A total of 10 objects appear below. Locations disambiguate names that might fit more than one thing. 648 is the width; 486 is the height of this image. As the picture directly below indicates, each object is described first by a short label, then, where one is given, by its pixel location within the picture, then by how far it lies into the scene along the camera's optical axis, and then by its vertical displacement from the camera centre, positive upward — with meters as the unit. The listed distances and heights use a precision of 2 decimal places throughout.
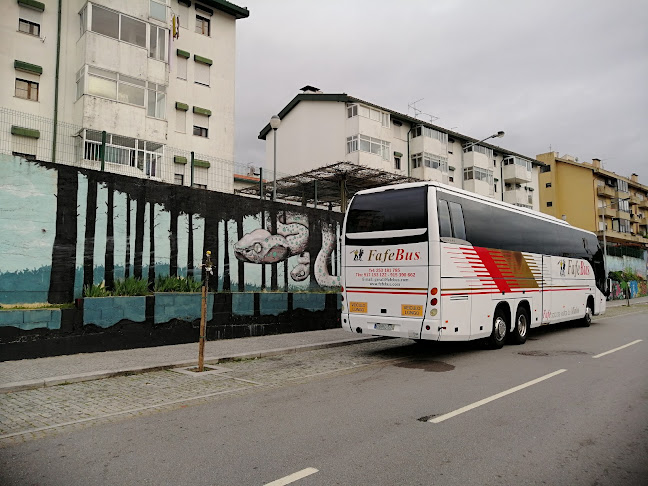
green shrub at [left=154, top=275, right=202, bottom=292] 12.11 -0.06
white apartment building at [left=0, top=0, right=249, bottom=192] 21.20 +10.02
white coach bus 9.62 +0.29
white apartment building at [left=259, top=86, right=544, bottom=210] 35.06 +11.38
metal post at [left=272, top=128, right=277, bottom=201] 15.46 +3.11
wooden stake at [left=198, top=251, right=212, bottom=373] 8.67 -0.97
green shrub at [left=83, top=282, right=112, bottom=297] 10.66 -0.19
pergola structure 25.54 +5.96
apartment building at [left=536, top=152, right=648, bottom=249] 61.97 +11.33
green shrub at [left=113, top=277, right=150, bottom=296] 11.22 -0.11
